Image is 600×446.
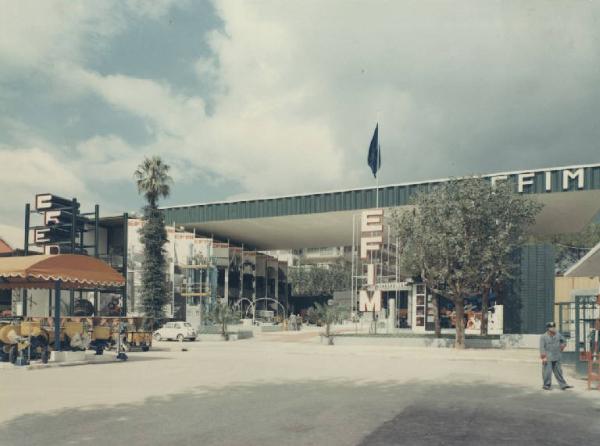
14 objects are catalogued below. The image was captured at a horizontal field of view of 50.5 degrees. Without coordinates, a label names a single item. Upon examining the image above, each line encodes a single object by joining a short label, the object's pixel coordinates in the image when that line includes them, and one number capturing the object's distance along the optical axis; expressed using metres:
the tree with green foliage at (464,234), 33.00
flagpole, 43.91
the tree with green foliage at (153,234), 48.91
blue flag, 44.00
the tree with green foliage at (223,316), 44.44
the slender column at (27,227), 37.73
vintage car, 43.19
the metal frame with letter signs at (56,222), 40.47
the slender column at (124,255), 37.22
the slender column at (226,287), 64.44
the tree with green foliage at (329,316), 38.47
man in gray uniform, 16.03
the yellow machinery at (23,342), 20.98
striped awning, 20.42
